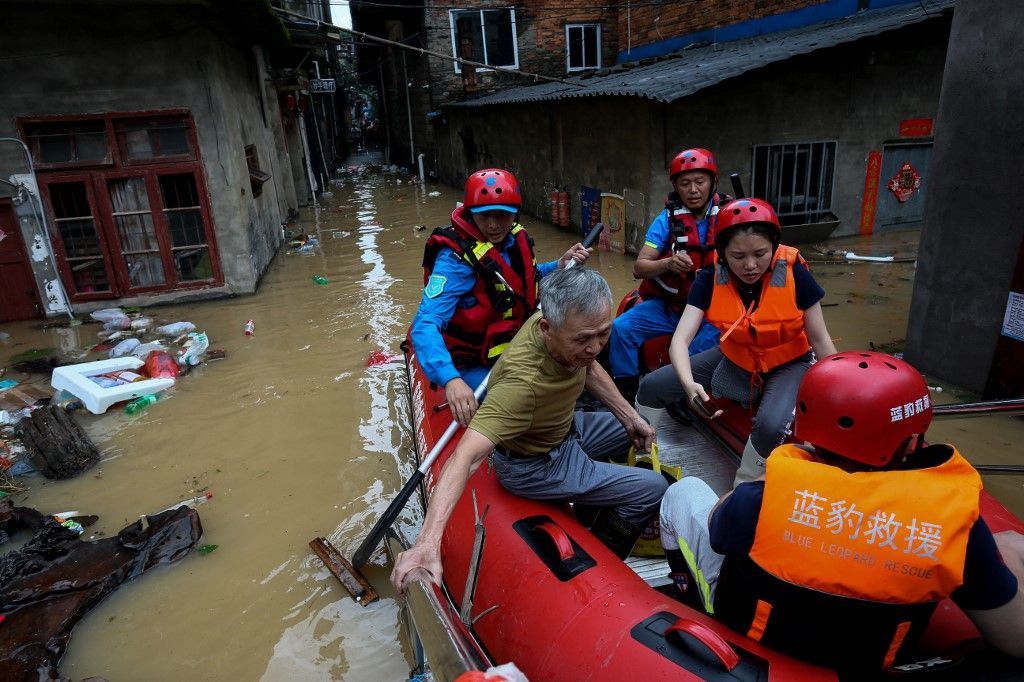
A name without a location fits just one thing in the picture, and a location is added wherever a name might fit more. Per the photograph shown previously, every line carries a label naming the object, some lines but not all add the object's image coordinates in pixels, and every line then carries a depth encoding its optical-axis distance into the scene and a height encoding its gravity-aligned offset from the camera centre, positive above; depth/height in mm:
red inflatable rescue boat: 1688 -1448
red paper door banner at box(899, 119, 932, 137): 10781 -178
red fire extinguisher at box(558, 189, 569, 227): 12898 -1460
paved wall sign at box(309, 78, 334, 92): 23634 +2402
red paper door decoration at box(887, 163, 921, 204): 11156 -1128
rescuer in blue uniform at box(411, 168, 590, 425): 3338 -758
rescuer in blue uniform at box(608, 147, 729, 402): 4059 -803
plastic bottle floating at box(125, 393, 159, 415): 5793 -2210
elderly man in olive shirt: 2107 -1091
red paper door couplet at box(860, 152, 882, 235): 10867 -1245
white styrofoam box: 5699 -2039
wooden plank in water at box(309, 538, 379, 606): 3438 -2330
